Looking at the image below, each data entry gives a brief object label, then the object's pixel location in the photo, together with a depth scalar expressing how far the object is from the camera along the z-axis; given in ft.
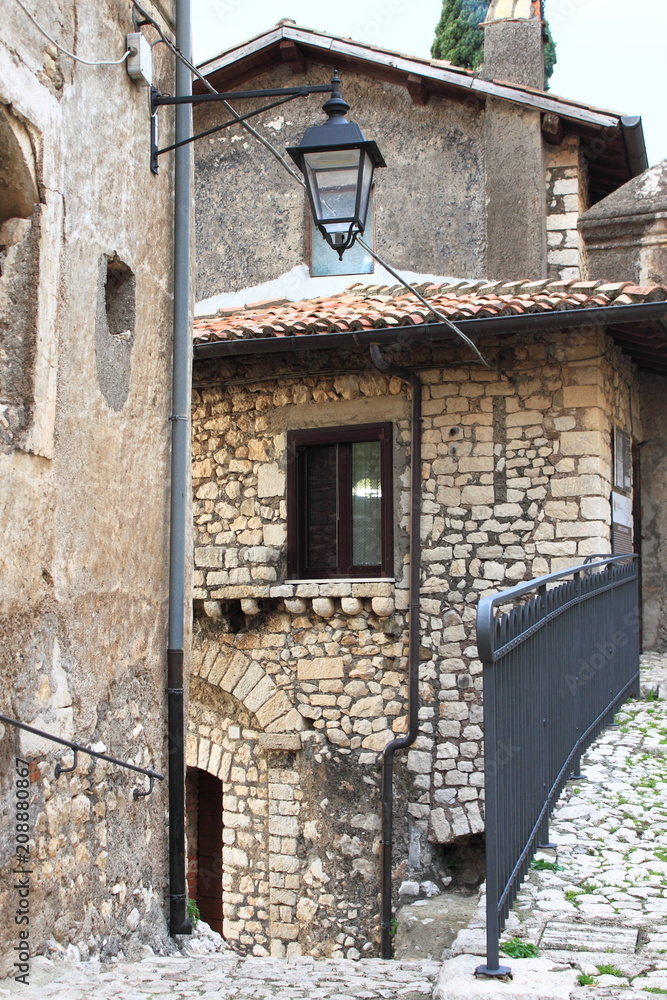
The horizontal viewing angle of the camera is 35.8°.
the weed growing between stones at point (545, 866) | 15.49
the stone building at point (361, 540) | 28.73
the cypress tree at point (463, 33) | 53.62
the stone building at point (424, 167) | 33.30
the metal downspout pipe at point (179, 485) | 16.65
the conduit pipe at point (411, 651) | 28.84
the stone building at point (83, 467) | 13.30
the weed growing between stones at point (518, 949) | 12.14
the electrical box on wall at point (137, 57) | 16.11
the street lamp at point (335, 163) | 16.17
